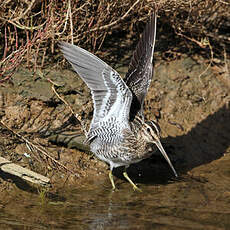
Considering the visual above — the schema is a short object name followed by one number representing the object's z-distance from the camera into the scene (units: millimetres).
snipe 9562
